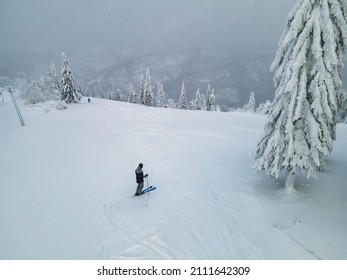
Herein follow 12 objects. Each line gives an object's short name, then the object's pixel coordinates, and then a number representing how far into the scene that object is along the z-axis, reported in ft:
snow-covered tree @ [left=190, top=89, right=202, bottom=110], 254.88
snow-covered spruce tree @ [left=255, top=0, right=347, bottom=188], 35.67
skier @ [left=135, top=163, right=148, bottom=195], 42.96
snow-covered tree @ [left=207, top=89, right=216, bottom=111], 253.51
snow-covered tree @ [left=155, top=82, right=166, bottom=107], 267.68
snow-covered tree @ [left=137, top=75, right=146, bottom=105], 240.81
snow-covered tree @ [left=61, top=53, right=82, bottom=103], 178.60
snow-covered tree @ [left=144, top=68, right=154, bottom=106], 234.17
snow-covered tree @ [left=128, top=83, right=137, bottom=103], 283.38
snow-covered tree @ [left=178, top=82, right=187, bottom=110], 247.29
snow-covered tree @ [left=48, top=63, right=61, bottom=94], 197.71
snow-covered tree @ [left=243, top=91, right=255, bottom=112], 320.70
